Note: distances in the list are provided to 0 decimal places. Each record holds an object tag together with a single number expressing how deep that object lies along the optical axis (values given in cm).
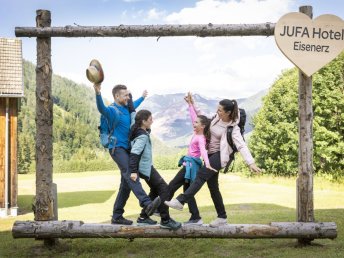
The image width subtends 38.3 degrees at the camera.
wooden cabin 1459
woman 724
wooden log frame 764
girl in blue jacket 707
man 718
